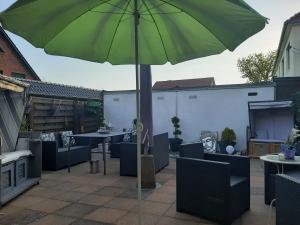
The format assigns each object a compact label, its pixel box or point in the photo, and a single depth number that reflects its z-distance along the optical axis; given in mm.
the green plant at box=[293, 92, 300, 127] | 6358
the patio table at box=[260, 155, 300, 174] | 3016
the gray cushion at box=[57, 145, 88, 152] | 5683
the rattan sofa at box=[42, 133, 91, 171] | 5404
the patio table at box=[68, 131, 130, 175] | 4983
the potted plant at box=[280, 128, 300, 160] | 3175
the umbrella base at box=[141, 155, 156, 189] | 4115
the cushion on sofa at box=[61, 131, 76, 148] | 6246
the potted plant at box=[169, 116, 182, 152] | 7832
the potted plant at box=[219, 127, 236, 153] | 7146
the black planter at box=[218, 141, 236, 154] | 7140
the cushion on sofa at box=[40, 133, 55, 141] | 5812
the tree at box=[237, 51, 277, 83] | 21370
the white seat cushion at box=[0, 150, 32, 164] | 3554
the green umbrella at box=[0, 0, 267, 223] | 1923
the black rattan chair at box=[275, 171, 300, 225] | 1993
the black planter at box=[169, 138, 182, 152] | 7821
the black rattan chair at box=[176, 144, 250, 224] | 2754
